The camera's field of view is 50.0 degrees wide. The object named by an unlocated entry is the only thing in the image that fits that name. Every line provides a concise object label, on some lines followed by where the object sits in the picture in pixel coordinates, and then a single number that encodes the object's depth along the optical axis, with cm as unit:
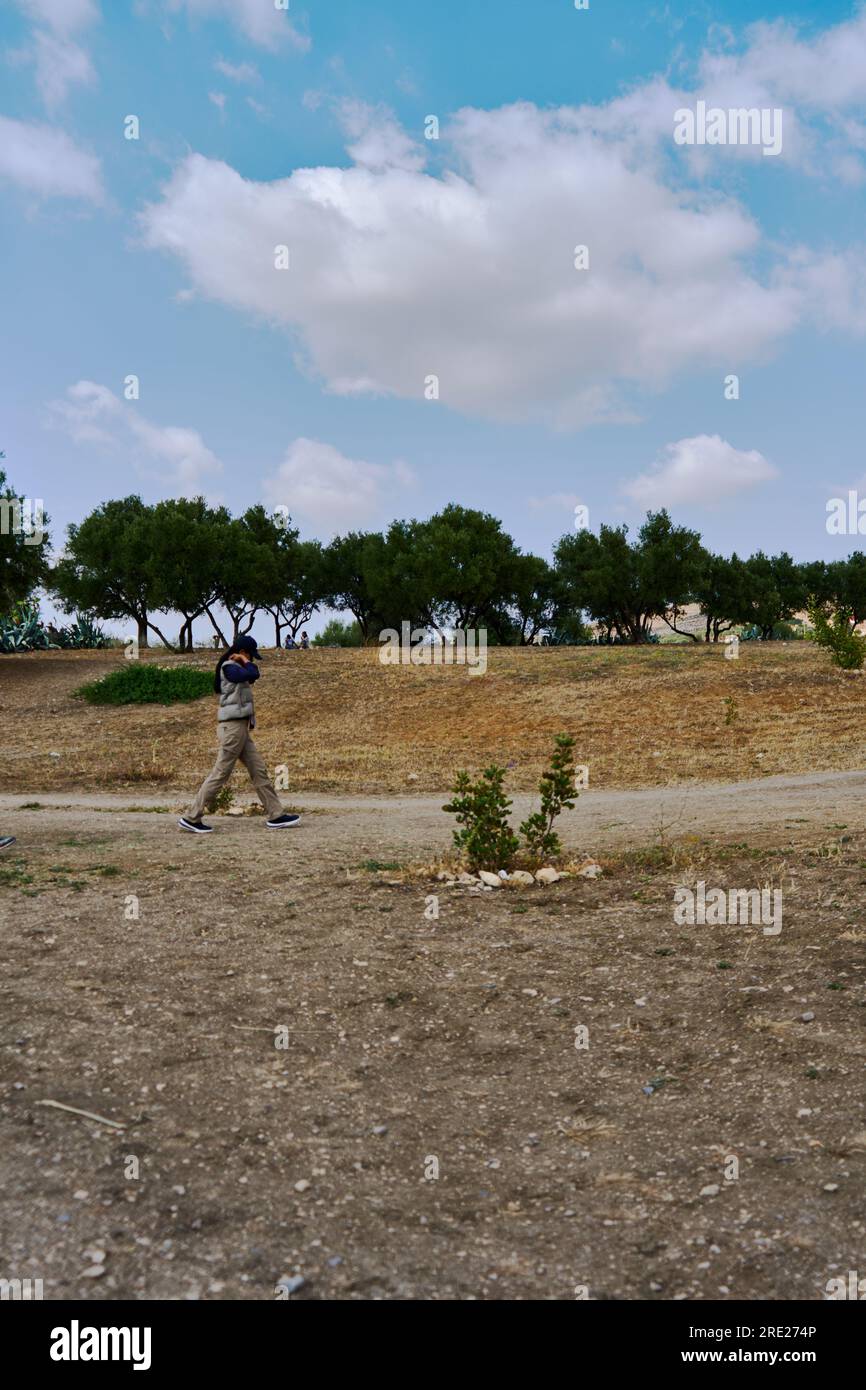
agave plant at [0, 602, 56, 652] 4700
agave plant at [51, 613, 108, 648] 4928
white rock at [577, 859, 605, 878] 768
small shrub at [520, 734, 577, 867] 798
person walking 1073
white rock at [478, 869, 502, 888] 747
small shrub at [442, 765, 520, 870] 788
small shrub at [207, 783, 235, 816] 1323
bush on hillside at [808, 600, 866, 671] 2412
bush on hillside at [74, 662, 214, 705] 2756
